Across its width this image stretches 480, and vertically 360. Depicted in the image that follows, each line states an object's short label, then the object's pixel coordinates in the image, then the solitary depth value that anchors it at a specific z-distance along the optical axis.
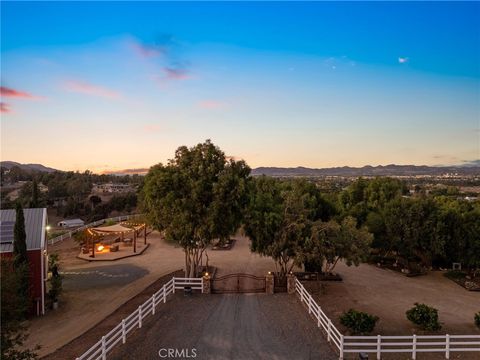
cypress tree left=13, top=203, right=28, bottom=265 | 18.42
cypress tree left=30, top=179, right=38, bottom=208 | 23.77
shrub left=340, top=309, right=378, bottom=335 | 15.11
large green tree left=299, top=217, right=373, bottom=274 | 20.14
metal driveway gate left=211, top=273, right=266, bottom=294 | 21.16
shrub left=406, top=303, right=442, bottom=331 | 15.86
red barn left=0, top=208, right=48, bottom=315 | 19.08
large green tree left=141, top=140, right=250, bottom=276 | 20.78
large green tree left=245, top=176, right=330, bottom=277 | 20.97
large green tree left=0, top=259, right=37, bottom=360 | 9.46
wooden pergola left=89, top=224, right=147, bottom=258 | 32.01
